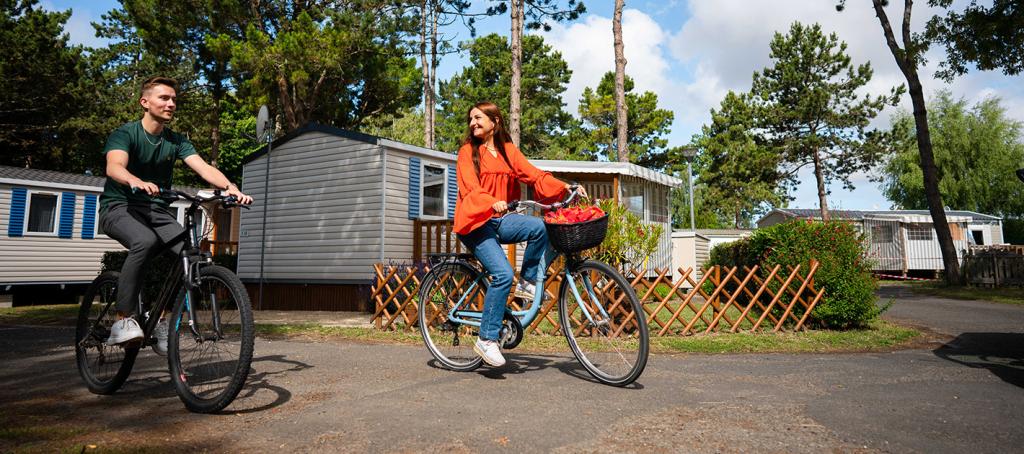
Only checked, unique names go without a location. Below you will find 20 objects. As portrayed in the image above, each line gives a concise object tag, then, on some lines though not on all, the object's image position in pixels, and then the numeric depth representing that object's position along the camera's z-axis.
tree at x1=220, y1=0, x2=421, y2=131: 20.38
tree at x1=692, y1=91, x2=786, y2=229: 36.78
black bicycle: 2.82
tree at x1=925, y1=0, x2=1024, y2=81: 14.70
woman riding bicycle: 3.73
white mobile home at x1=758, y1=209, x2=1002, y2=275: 27.81
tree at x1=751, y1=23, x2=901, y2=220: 33.44
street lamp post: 22.34
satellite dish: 12.35
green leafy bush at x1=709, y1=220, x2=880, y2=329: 7.16
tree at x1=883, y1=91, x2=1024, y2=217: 37.16
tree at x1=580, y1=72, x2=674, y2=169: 39.59
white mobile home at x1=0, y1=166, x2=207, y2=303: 15.48
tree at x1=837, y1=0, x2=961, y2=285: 16.66
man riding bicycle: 3.19
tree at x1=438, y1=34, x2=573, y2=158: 38.06
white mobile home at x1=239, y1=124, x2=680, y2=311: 11.79
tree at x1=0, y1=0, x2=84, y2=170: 23.59
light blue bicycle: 3.57
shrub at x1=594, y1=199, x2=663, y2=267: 6.82
